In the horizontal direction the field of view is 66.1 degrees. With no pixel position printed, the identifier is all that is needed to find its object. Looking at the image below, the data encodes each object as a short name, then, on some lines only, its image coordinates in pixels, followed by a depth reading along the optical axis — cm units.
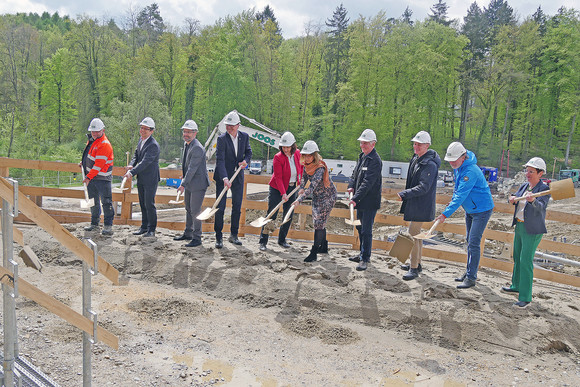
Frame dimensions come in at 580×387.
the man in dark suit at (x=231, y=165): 667
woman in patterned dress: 610
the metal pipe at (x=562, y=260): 615
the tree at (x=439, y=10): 4897
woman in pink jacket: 653
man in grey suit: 674
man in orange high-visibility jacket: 692
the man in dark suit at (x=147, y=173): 690
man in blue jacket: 548
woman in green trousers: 517
